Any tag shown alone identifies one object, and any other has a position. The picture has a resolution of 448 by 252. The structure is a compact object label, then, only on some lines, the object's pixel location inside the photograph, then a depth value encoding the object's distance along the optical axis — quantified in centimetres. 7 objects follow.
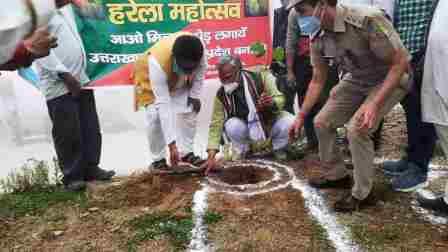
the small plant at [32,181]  463
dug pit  462
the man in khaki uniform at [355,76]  329
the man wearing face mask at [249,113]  493
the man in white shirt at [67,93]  436
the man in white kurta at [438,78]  330
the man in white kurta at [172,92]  432
